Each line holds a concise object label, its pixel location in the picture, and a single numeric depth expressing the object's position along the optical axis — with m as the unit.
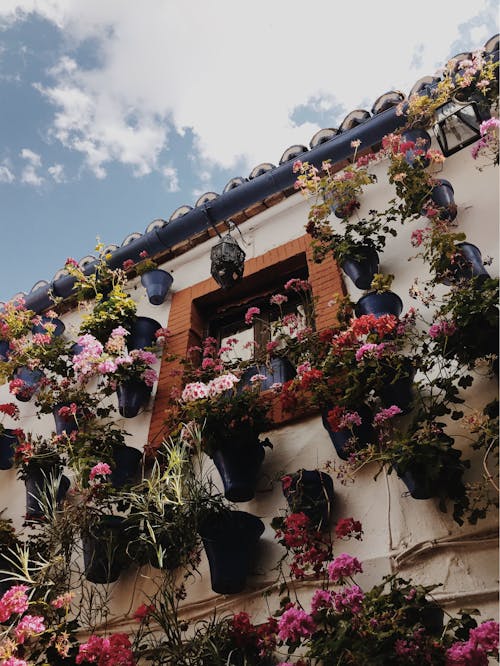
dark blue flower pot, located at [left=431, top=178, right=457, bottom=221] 4.01
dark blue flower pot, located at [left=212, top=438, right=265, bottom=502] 3.30
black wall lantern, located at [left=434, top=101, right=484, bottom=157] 4.06
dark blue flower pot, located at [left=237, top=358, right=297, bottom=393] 3.91
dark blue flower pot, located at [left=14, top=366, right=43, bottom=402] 4.97
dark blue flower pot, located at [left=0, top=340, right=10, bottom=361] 5.97
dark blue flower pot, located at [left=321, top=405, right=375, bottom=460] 3.11
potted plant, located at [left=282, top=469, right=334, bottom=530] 3.01
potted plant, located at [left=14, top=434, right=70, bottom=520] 4.00
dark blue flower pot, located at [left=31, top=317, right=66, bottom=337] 5.86
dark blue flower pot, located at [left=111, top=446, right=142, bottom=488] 3.79
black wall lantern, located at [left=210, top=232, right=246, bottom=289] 4.16
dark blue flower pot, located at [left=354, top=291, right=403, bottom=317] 3.62
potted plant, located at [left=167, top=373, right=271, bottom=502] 3.32
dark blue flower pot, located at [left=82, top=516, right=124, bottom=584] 3.26
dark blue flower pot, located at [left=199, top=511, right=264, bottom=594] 2.98
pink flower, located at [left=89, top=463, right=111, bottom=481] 3.37
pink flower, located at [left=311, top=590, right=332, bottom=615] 2.46
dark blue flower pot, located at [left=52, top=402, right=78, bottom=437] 4.30
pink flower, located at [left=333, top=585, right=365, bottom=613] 2.39
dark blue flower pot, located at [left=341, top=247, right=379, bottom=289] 4.06
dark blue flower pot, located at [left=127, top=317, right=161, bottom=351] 4.84
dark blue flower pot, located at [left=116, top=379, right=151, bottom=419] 4.34
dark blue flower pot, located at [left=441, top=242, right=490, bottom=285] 3.43
